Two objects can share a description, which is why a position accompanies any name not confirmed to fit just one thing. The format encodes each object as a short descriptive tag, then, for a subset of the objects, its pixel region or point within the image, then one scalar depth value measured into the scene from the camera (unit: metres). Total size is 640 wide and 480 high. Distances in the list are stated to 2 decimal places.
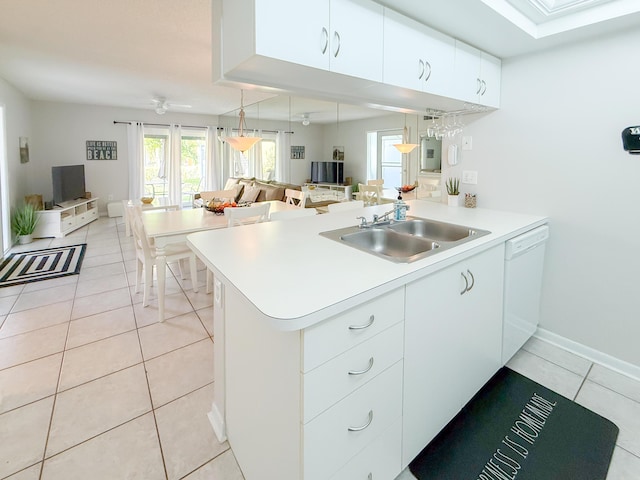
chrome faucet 1.92
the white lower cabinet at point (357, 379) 0.94
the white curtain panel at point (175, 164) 7.66
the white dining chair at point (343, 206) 2.73
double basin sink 1.73
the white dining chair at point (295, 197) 4.28
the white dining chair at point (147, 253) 2.74
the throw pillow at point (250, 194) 5.82
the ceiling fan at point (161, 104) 5.89
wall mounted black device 1.84
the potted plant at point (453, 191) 2.77
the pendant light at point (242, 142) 3.98
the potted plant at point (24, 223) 4.70
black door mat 1.39
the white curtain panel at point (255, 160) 7.02
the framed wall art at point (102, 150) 6.92
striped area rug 3.50
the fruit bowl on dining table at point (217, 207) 3.40
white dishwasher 1.88
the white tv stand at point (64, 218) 5.13
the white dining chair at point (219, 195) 4.29
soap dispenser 2.09
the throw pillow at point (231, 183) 7.25
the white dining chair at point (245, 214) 2.76
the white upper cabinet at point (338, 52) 1.28
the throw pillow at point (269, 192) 5.28
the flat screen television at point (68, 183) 5.62
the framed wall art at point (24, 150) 5.29
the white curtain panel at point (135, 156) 7.21
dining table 2.61
